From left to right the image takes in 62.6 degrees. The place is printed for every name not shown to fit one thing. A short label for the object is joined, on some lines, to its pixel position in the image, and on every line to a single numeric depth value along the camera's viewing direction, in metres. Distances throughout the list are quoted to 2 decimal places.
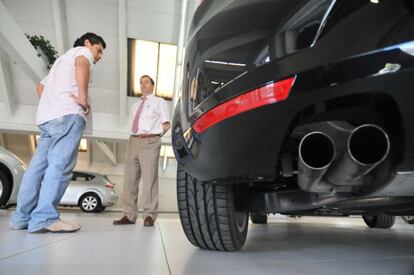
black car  0.65
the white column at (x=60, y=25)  6.68
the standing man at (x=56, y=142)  1.83
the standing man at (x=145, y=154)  2.75
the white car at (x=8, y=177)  3.56
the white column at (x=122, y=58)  6.66
